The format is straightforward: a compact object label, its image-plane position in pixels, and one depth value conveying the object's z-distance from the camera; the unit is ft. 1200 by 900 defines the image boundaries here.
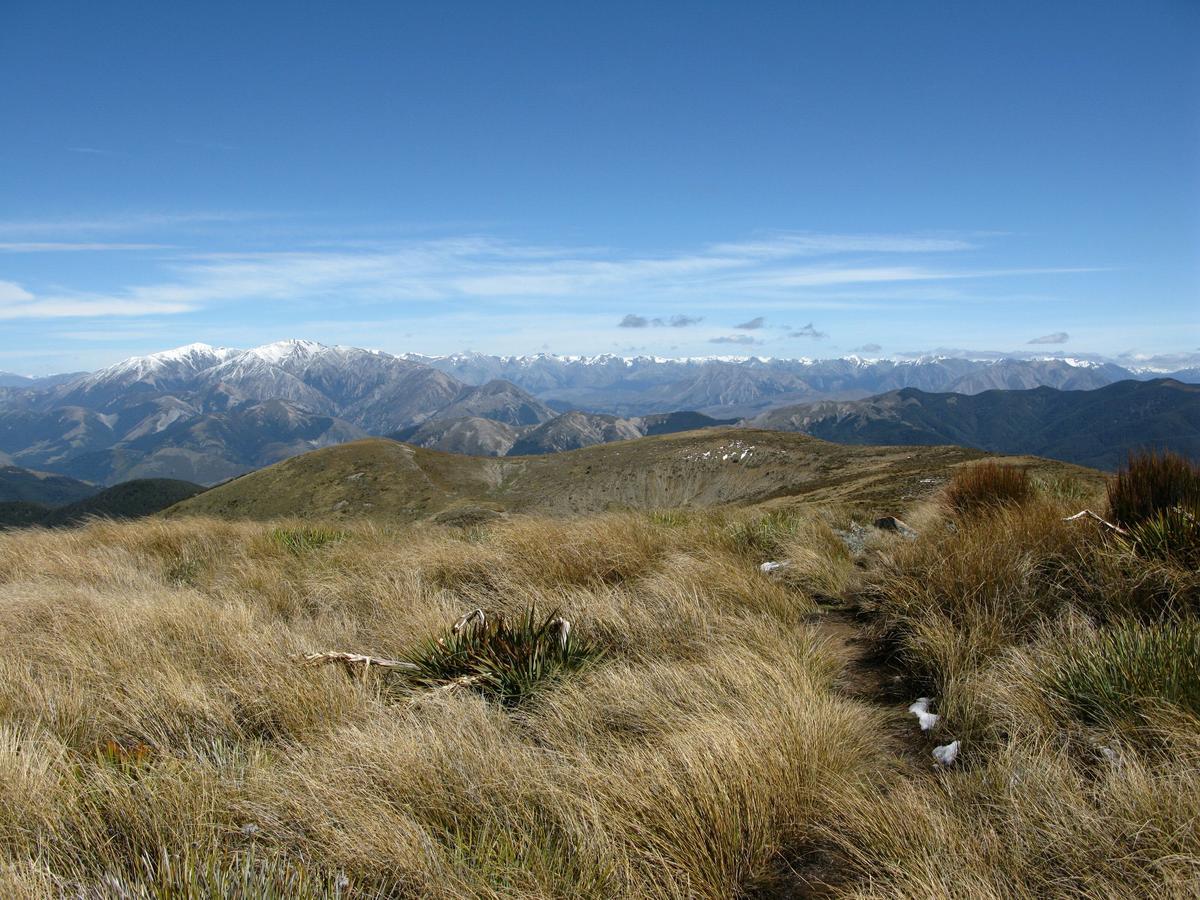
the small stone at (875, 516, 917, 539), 25.78
